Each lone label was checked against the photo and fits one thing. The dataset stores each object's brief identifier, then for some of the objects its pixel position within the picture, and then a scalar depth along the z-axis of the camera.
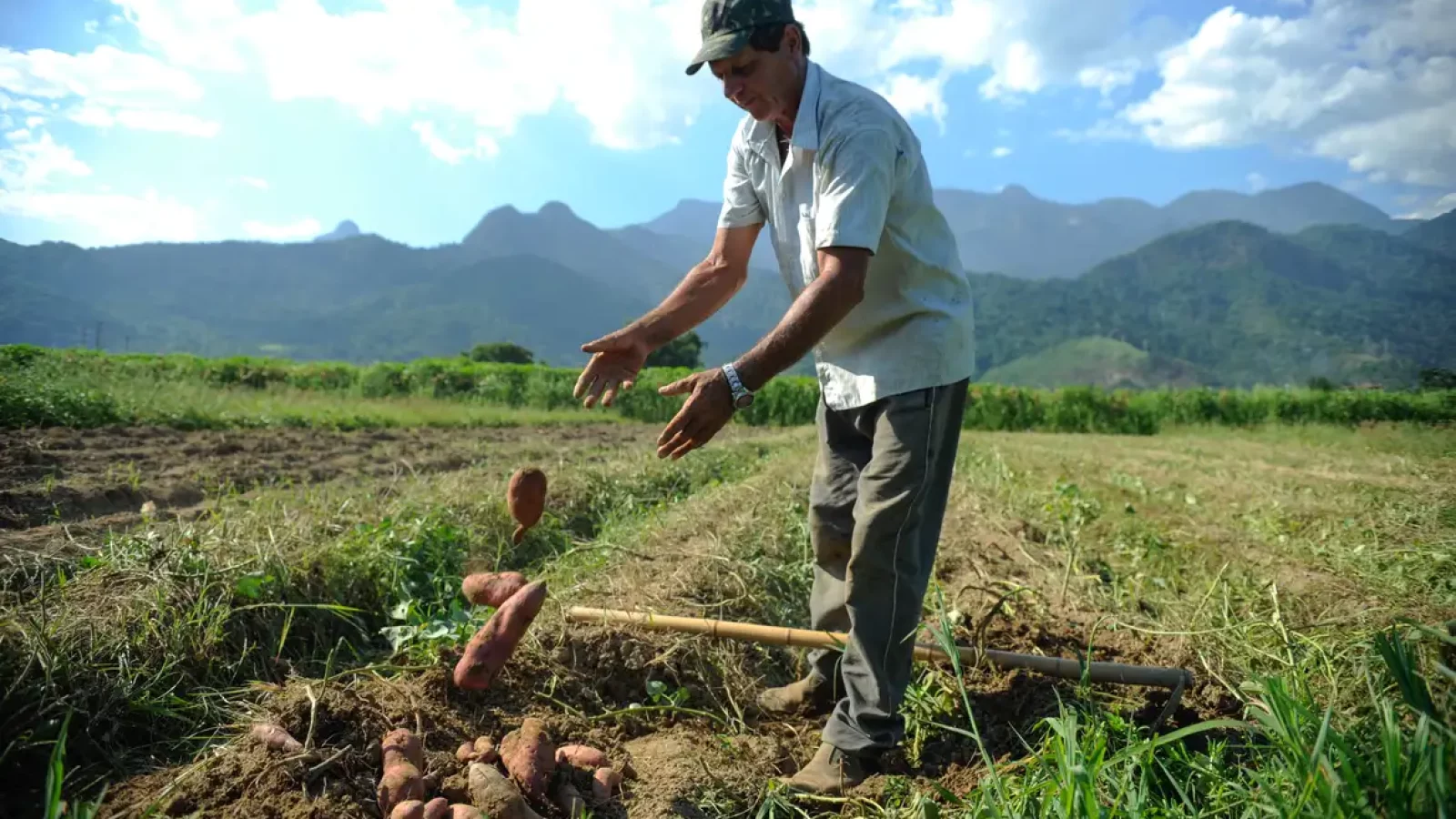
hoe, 2.27
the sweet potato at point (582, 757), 2.02
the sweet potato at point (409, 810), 1.68
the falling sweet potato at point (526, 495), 3.05
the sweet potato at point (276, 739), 1.85
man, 2.01
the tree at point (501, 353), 43.69
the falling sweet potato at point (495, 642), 2.28
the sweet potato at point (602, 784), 1.95
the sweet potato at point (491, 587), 2.59
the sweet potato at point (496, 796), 1.73
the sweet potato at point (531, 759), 1.87
